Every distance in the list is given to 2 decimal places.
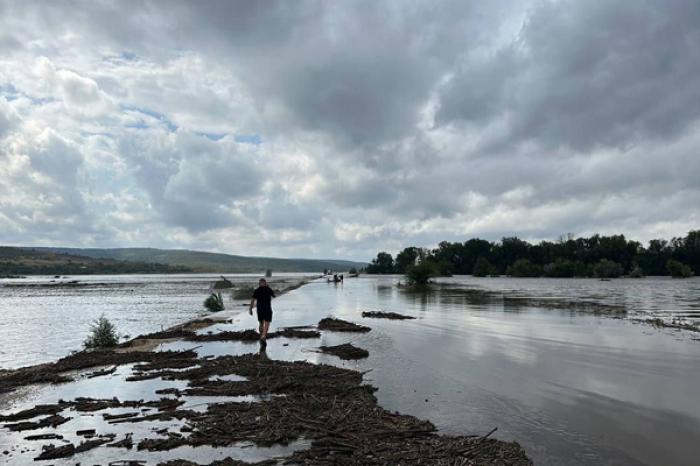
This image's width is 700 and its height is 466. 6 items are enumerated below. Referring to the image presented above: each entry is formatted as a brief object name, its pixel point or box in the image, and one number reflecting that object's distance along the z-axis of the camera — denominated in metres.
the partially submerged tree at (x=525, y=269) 151.50
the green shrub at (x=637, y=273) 126.07
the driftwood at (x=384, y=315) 28.89
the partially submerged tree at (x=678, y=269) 118.81
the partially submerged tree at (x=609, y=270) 130.50
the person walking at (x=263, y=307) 18.66
